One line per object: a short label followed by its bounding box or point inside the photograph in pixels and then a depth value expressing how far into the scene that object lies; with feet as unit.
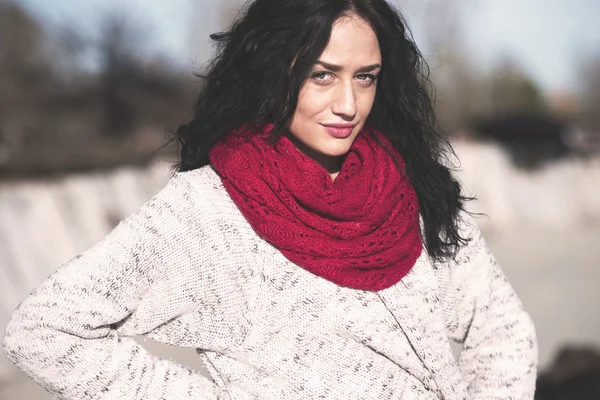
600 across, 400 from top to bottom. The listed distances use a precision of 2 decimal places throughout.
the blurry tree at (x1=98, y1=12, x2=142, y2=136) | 51.70
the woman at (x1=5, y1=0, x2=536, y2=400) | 4.69
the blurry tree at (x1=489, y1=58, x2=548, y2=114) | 83.97
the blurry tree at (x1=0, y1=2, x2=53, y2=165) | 46.85
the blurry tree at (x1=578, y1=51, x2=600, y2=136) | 88.02
